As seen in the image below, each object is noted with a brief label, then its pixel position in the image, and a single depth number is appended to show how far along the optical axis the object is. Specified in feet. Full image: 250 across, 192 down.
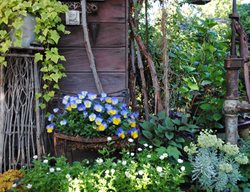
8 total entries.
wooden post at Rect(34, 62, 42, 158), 8.09
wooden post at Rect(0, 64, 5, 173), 7.88
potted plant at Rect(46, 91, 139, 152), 7.23
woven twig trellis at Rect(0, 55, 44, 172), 8.05
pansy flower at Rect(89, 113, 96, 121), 7.13
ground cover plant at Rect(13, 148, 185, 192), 5.95
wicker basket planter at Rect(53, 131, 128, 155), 7.22
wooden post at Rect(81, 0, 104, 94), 8.18
